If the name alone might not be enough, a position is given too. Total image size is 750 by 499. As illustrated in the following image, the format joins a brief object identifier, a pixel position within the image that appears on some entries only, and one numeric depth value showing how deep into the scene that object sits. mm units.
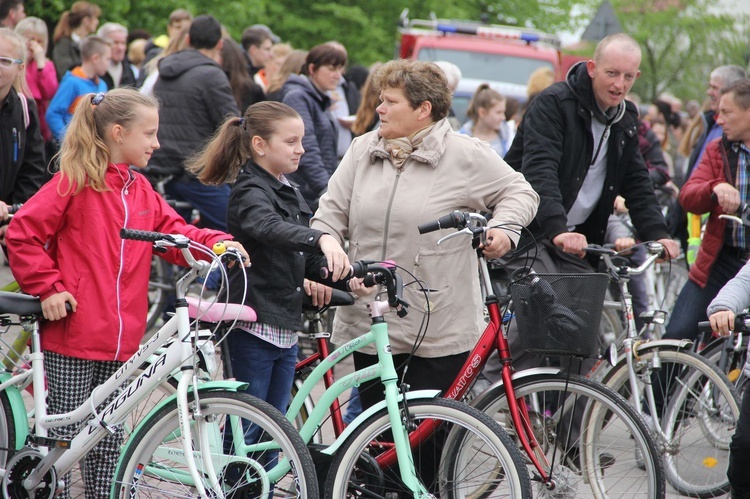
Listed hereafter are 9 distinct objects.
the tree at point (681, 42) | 75000
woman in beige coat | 8969
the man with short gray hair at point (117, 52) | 22172
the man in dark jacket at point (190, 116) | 15898
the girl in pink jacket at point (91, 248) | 8414
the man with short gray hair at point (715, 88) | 15508
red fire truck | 31547
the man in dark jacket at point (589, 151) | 11047
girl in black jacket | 8711
